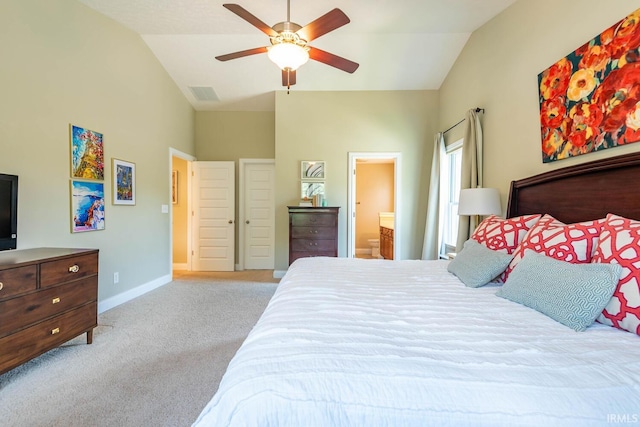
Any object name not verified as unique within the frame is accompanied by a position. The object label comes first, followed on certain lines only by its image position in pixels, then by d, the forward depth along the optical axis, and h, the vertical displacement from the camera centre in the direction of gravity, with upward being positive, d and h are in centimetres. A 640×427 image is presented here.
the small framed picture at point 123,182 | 330 +34
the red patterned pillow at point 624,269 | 106 -23
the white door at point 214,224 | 515 -26
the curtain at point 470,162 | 305 +53
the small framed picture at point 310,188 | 457 +35
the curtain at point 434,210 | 408 +0
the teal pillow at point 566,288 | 109 -33
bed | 68 -44
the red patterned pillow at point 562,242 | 137 -16
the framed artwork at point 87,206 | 278 +4
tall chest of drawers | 410 -34
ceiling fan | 205 +136
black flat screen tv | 199 -1
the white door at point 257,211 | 526 -2
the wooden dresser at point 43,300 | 173 -63
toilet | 667 -89
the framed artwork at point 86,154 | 277 +58
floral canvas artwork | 155 +72
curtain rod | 306 +113
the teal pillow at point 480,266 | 167 -34
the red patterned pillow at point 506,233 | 186 -16
